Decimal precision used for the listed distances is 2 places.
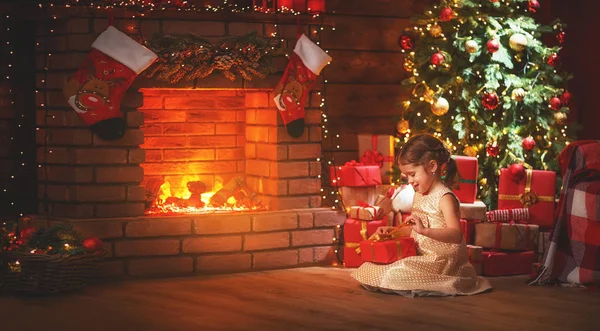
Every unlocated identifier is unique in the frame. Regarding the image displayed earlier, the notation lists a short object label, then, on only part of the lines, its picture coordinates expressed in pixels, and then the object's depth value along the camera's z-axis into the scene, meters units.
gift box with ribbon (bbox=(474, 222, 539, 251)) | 5.86
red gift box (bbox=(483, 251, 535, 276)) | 5.79
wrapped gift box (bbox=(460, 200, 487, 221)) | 5.97
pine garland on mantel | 5.59
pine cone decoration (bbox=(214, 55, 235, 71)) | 5.71
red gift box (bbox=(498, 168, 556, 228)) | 6.14
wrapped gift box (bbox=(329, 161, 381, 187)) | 6.24
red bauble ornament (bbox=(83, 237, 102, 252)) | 5.25
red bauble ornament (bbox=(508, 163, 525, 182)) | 6.12
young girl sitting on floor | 5.09
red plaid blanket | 5.35
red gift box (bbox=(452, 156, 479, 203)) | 6.06
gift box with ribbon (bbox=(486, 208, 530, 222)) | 5.98
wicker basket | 5.03
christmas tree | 6.43
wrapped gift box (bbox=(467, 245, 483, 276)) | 5.77
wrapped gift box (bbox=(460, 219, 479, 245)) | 5.91
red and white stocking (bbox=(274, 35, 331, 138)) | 5.96
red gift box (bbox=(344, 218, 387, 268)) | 6.02
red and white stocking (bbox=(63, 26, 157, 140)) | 5.44
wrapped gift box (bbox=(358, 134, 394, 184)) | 6.52
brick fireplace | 5.62
